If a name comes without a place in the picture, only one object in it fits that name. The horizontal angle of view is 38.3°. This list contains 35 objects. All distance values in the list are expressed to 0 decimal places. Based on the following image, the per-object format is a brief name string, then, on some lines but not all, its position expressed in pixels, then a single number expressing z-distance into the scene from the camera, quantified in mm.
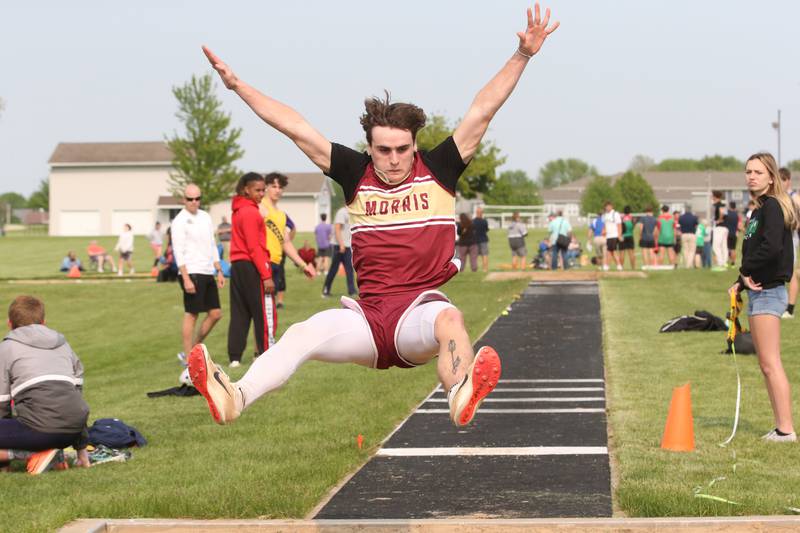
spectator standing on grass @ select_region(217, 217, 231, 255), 34062
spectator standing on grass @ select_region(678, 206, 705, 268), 35312
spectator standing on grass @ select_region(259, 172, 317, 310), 15320
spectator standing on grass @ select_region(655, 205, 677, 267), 33875
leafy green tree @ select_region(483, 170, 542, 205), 115869
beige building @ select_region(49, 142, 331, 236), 112688
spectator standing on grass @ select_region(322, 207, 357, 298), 24516
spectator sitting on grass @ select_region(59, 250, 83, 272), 45094
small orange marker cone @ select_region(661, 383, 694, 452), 8781
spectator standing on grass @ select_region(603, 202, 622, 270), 33156
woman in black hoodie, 9164
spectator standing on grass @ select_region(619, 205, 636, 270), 34469
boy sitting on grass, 8695
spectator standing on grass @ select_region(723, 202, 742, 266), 32312
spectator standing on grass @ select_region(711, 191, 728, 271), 32812
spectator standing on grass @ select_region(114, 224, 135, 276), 44875
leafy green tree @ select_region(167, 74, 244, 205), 86812
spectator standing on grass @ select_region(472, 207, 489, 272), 35438
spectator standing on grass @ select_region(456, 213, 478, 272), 33703
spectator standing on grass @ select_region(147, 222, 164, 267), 45344
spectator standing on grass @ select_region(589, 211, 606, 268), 35812
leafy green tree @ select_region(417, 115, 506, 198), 80188
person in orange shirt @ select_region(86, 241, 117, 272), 48969
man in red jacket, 13719
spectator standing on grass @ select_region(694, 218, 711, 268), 35862
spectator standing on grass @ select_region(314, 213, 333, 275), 34688
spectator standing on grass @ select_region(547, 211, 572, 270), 35125
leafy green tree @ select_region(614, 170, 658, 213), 134500
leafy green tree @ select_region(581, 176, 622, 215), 136125
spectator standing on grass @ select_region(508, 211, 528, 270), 36719
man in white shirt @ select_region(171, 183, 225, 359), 13961
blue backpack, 9305
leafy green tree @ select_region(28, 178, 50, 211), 160000
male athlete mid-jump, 5625
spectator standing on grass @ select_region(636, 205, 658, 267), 37031
